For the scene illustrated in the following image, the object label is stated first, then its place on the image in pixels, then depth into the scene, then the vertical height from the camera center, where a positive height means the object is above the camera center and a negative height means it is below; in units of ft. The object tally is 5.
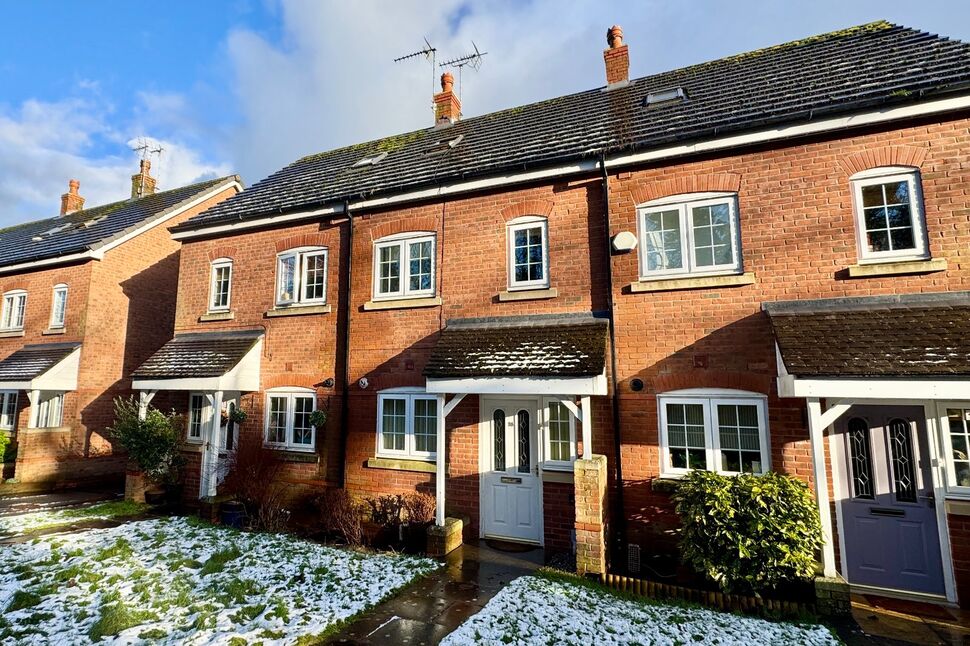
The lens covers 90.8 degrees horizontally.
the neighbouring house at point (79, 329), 45.78 +7.12
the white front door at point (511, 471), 27.02 -4.36
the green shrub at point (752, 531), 18.84 -5.50
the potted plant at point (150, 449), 35.12 -3.84
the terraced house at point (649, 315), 20.89 +4.38
